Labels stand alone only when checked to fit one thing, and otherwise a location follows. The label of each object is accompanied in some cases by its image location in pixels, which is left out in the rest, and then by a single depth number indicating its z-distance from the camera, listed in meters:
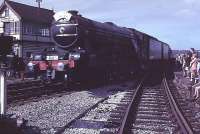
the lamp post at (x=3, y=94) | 8.09
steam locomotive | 18.06
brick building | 47.84
